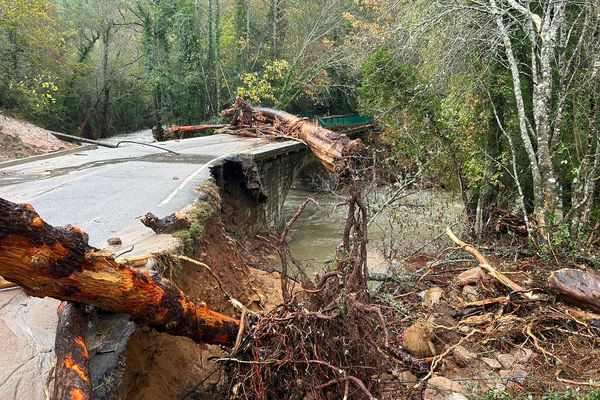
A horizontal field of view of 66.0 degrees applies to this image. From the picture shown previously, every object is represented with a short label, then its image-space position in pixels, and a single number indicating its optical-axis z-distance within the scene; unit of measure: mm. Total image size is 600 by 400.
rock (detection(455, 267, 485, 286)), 8117
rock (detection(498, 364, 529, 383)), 5565
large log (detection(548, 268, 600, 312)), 6277
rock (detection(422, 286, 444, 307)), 7969
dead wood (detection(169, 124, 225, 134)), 18922
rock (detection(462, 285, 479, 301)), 7828
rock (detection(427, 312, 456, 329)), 7149
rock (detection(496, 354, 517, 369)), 6005
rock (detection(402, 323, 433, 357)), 6391
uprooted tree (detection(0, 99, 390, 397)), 2836
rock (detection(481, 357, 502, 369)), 6020
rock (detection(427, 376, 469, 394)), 5406
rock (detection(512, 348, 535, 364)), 6020
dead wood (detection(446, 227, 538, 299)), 7074
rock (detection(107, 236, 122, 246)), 5977
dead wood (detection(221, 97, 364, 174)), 7508
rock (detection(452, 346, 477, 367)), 6117
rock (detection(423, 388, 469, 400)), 5245
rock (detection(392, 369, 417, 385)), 5631
